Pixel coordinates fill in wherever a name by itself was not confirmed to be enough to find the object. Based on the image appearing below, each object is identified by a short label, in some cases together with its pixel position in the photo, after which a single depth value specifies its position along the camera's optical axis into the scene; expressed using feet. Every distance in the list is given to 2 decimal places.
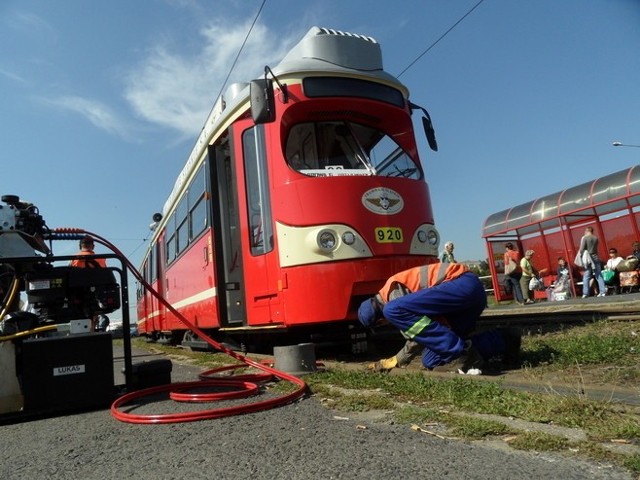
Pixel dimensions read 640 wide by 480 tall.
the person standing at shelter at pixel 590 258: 41.37
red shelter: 43.57
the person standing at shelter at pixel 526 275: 43.75
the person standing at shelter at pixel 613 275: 42.63
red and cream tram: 17.92
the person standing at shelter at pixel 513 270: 44.06
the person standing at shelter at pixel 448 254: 37.93
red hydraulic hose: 11.40
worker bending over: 14.35
